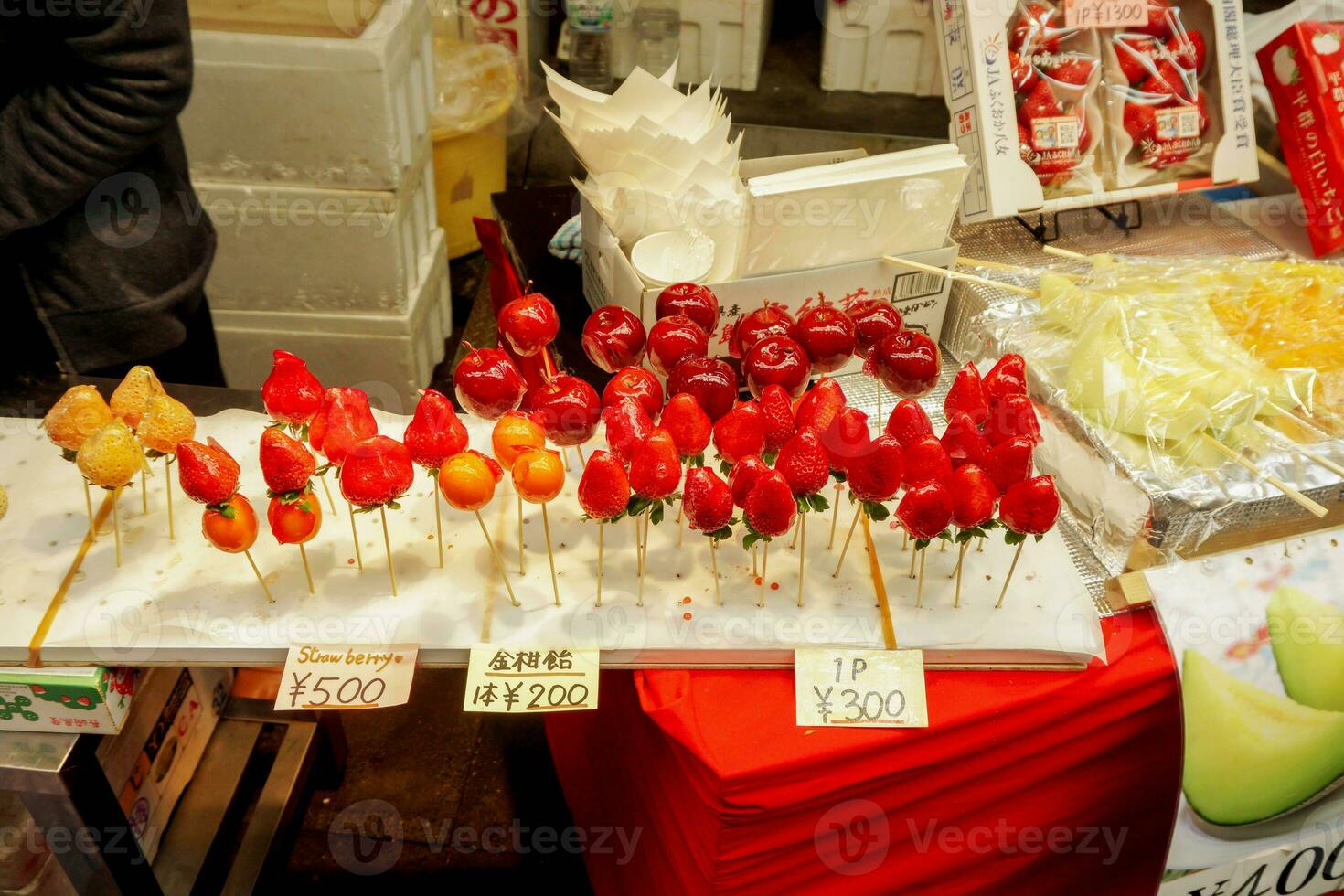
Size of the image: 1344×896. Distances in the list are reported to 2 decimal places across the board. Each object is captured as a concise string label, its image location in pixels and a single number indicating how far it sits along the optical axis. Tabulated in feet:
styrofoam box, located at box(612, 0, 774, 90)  12.54
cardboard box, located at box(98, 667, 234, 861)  5.72
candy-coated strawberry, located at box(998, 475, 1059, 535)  4.59
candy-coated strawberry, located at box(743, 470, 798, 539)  4.51
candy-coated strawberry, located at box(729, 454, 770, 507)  4.61
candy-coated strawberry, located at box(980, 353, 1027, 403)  5.22
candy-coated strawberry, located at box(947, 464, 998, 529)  4.64
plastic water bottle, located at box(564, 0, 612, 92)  13.29
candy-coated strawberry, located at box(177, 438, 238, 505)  4.52
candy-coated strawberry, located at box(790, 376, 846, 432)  5.02
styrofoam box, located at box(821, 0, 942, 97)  12.36
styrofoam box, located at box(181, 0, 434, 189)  8.76
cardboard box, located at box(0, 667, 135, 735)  4.59
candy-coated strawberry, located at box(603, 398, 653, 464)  4.71
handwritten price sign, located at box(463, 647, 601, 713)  4.61
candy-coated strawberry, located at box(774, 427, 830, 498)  4.63
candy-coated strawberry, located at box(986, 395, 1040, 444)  5.00
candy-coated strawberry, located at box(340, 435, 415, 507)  4.54
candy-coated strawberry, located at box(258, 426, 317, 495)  4.50
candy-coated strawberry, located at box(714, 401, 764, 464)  4.90
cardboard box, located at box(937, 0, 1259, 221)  7.09
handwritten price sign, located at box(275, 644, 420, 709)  4.63
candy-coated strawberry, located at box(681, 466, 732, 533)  4.58
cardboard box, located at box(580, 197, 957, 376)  6.34
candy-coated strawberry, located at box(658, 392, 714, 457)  4.86
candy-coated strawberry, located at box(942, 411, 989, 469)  4.94
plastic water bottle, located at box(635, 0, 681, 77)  13.10
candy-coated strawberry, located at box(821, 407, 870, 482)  4.68
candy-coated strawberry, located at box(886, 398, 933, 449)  4.95
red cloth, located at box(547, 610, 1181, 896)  4.71
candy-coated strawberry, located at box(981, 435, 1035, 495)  4.76
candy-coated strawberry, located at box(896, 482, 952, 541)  4.60
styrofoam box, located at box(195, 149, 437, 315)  9.62
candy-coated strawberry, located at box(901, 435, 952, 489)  4.75
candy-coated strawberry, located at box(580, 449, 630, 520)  4.49
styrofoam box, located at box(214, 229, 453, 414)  10.39
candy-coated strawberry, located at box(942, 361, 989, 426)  5.13
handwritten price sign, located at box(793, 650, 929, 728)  4.69
